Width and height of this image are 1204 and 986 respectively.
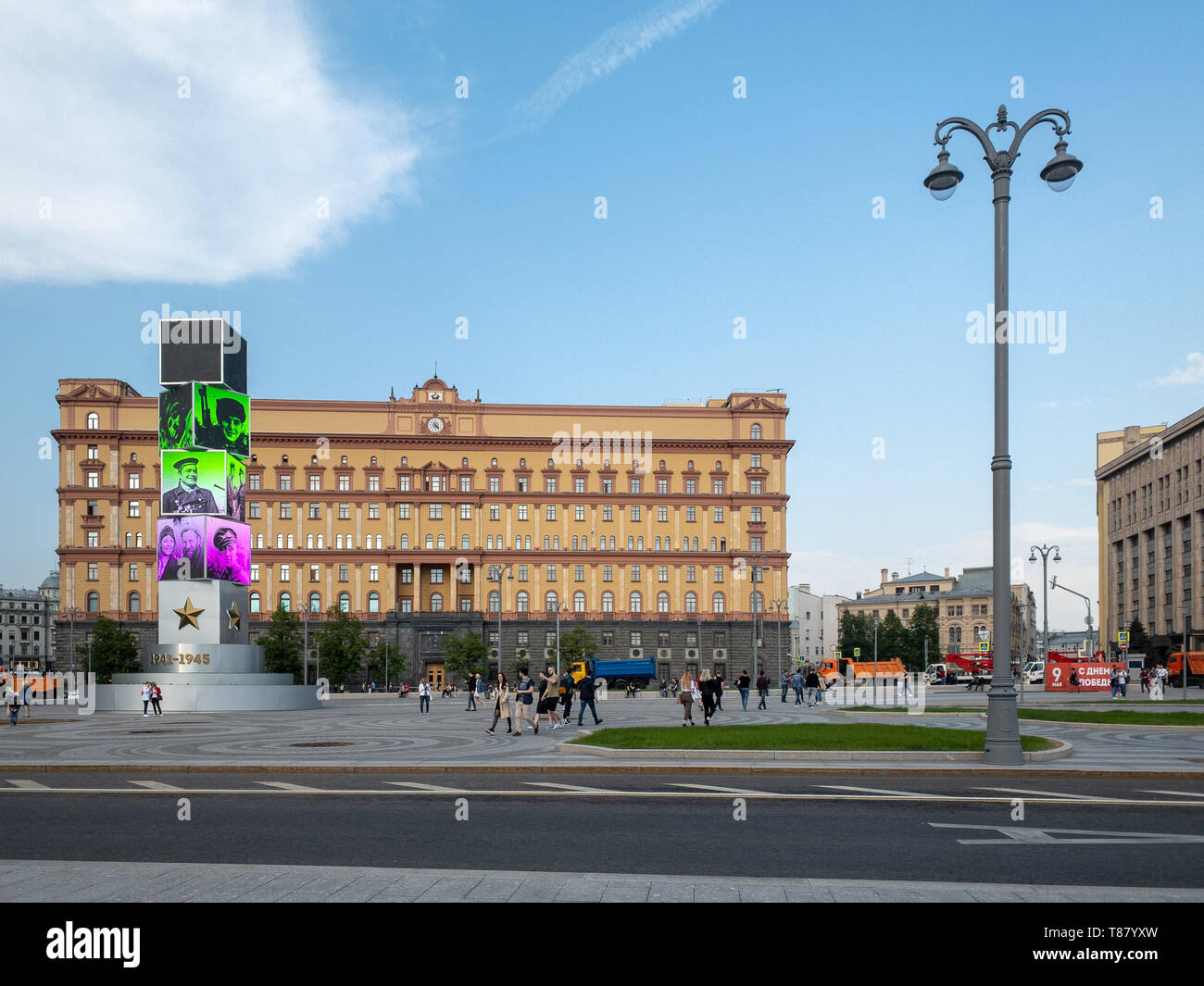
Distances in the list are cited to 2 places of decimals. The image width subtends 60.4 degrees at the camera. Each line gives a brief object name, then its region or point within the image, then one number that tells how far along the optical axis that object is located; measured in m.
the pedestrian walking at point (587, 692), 32.44
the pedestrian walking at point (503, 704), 29.60
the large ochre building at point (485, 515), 102.44
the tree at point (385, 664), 93.69
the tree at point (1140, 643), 98.25
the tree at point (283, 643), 88.69
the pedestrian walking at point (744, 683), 41.41
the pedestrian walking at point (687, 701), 29.21
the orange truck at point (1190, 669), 75.56
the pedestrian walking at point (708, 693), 30.70
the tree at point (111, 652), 91.69
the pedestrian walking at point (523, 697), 29.05
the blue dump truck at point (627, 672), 86.44
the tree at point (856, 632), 169.20
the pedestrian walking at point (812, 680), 47.60
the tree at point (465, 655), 88.00
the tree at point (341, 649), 87.31
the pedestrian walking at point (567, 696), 33.81
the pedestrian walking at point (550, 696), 30.55
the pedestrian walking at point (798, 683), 51.03
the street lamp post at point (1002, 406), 18.61
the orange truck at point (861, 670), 84.62
